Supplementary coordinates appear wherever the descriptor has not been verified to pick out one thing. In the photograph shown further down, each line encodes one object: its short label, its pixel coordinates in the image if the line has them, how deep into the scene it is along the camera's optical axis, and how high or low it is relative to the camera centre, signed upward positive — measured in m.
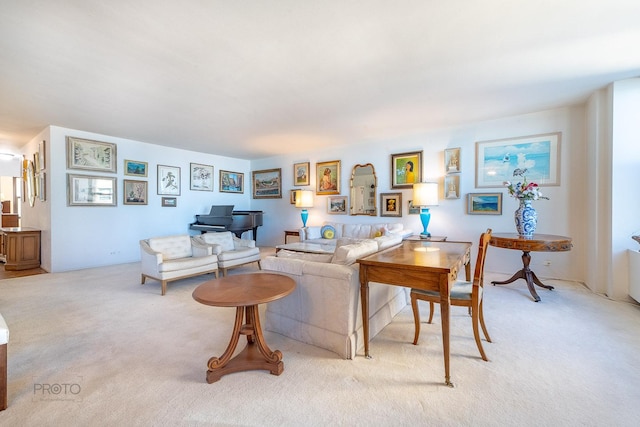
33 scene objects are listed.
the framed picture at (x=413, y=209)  5.36 +0.03
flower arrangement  3.52 +0.25
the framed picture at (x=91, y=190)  5.09 +0.41
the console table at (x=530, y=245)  3.15 -0.42
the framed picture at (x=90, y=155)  5.07 +1.11
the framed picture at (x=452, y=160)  4.93 +0.93
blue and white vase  3.48 -0.11
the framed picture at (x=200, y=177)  7.02 +0.91
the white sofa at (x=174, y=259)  3.75 -0.73
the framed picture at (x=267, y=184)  7.57 +0.78
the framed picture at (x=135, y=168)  5.83 +0.96
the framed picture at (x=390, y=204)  5.56 +0.14
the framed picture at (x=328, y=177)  6.39 +0.81
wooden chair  2.00 -0.68
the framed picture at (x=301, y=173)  6.92 +0.98
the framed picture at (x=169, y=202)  6.48 +0.21
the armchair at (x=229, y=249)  4.41 -0.69
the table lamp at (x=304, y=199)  6.50 +0.28
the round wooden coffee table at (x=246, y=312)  1.75 -0.76
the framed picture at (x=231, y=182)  7.65 +0.84
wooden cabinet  5.12 -0.73
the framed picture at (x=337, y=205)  6.33 +0.13
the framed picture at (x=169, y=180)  6.39 +0.75
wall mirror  5.91 +0.47
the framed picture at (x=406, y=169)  5.34 +0.85
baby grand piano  6.30 -0.25
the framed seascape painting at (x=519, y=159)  4.25 +0.85
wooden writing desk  1.77 -0.44
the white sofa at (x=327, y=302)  2.12 -0.79
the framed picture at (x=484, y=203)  4.62 +0.13
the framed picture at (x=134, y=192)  5.81 +0.42
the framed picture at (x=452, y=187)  4.94 +0.44
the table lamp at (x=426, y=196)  4.59 +0.25
